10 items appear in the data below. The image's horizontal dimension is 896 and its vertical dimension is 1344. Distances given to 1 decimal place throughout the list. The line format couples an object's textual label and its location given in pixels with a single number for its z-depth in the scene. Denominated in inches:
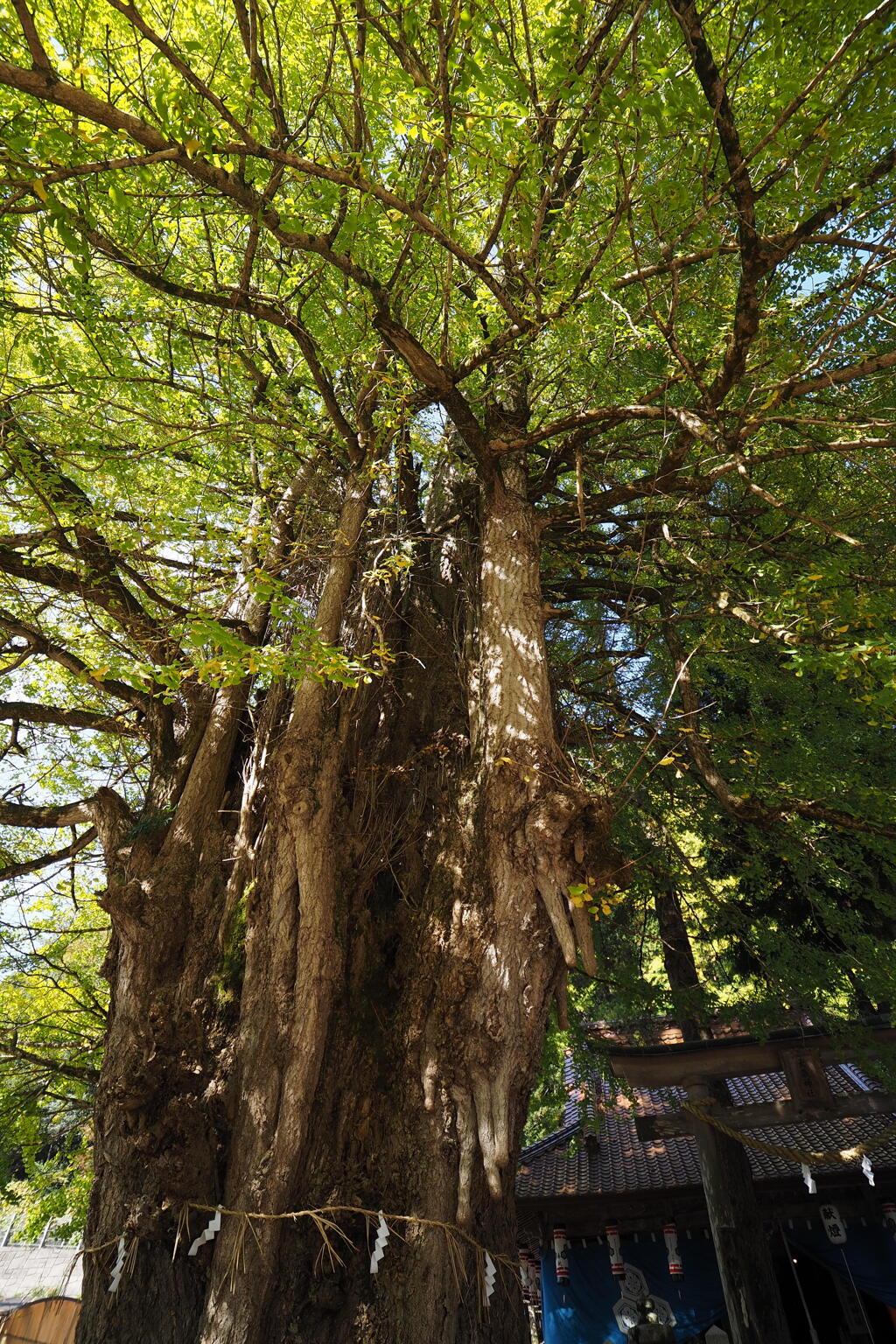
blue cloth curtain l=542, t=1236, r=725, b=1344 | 333.7
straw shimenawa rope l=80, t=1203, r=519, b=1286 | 117.9
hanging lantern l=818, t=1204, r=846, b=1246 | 324.2
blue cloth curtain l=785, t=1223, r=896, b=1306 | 329.1
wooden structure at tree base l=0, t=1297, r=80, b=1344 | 249.4
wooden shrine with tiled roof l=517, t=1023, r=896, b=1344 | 255.9
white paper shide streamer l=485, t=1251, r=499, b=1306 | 118.3
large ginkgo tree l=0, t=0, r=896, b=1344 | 122.3
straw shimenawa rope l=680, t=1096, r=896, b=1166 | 220.8
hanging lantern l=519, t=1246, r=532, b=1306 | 358.3
